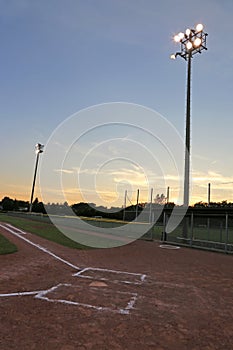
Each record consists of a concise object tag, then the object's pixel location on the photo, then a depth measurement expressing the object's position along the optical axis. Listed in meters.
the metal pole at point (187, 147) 16.29
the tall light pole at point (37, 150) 40.25
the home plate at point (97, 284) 5.88
